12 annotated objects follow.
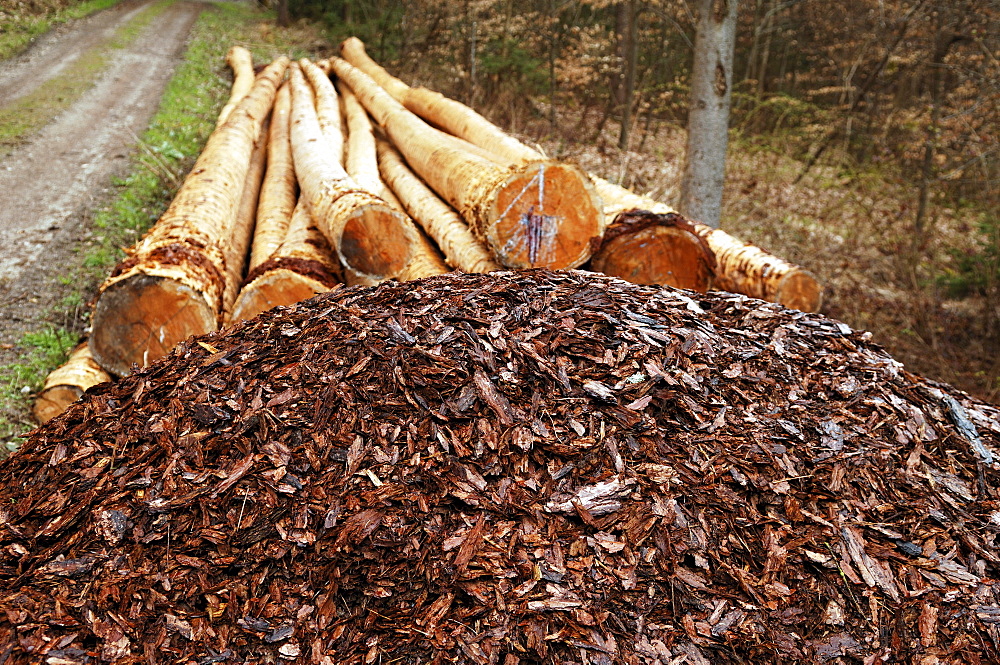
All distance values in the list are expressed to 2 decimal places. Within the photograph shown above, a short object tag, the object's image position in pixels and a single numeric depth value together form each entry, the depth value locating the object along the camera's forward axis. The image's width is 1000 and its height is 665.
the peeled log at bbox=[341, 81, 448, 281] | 4.33
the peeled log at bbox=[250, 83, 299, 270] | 4.95
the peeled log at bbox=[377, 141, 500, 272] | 4.18
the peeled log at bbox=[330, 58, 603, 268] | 3.94
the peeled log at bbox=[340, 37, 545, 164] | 5.88
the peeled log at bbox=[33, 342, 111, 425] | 3.81
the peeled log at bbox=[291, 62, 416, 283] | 3.97
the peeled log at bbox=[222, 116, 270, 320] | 4.72
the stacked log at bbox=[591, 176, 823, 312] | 4.05
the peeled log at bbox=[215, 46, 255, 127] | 10.26
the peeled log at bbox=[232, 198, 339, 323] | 3.91
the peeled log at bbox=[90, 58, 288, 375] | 3.65
